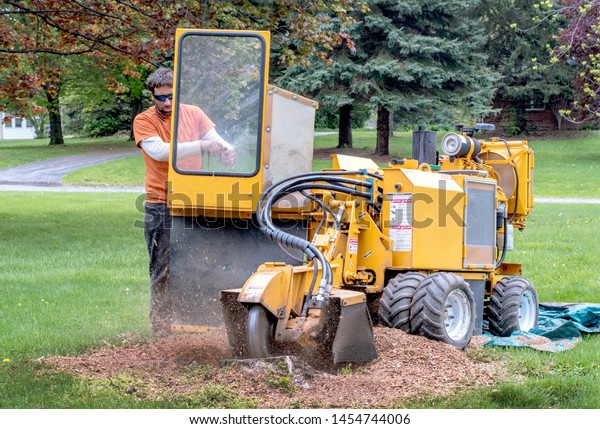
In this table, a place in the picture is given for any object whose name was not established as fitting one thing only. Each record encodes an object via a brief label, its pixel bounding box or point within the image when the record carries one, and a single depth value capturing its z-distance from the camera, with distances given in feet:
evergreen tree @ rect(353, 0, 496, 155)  99.09
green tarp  23.99
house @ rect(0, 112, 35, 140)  254.88
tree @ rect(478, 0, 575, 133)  137.49
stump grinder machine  21.56
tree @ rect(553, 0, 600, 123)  58.08
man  23.40
